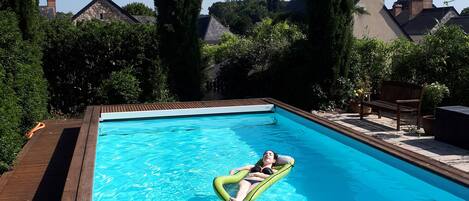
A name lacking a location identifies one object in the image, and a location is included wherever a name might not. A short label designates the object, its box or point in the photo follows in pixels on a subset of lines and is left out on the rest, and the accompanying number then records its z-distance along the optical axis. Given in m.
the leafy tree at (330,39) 11.59
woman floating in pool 5.60
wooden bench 9.06
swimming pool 6.10
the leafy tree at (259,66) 12.73
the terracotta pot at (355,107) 11.26
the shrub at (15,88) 6.10
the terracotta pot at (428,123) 8.38
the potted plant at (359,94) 11.31
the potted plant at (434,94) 9.70
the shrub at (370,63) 12.25
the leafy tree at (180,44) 11.81
